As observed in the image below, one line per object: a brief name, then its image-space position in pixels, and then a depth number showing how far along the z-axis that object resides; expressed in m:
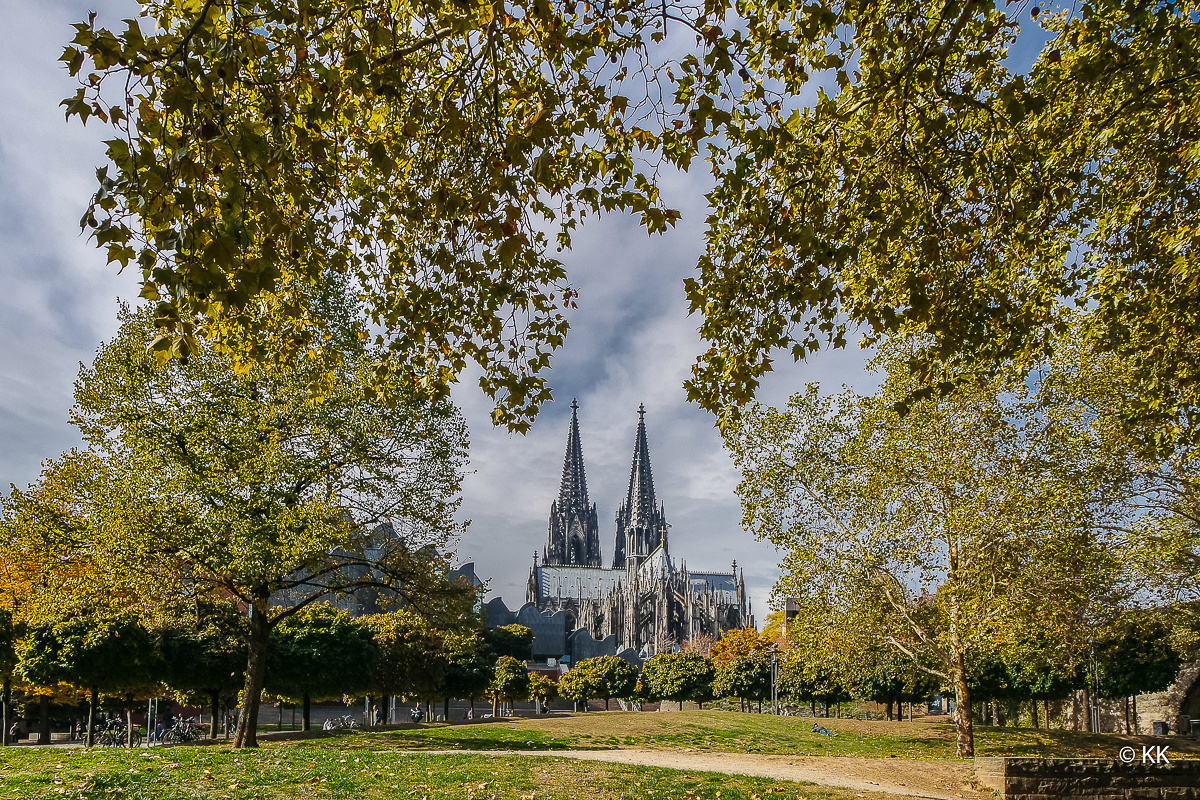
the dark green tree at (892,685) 35.75
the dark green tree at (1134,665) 32.47
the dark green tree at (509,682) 49.94
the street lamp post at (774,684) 45.62
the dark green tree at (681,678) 51.03
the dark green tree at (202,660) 24.81
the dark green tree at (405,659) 35.19
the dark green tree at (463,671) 40.66
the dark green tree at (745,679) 50.09
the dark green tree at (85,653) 21.25
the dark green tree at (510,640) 76.12
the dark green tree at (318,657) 27.97
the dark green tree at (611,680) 52.81
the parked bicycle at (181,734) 25.95
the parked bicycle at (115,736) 26.58
